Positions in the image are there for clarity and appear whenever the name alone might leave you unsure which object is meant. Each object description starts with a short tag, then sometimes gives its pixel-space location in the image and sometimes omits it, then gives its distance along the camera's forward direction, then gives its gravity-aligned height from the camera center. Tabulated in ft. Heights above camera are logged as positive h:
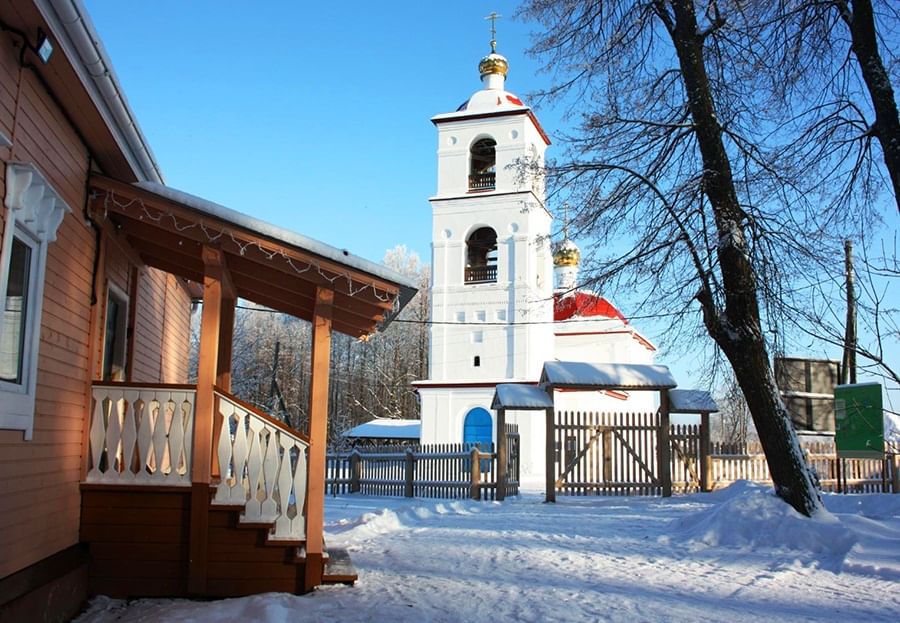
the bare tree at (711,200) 35.12 +10.38
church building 109.19 +20.81
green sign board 39.58 +0.35
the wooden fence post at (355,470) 70.18 -3.78
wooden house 18.38 +0.66
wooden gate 60.23 -1.77
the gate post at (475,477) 60.75 -3.68
